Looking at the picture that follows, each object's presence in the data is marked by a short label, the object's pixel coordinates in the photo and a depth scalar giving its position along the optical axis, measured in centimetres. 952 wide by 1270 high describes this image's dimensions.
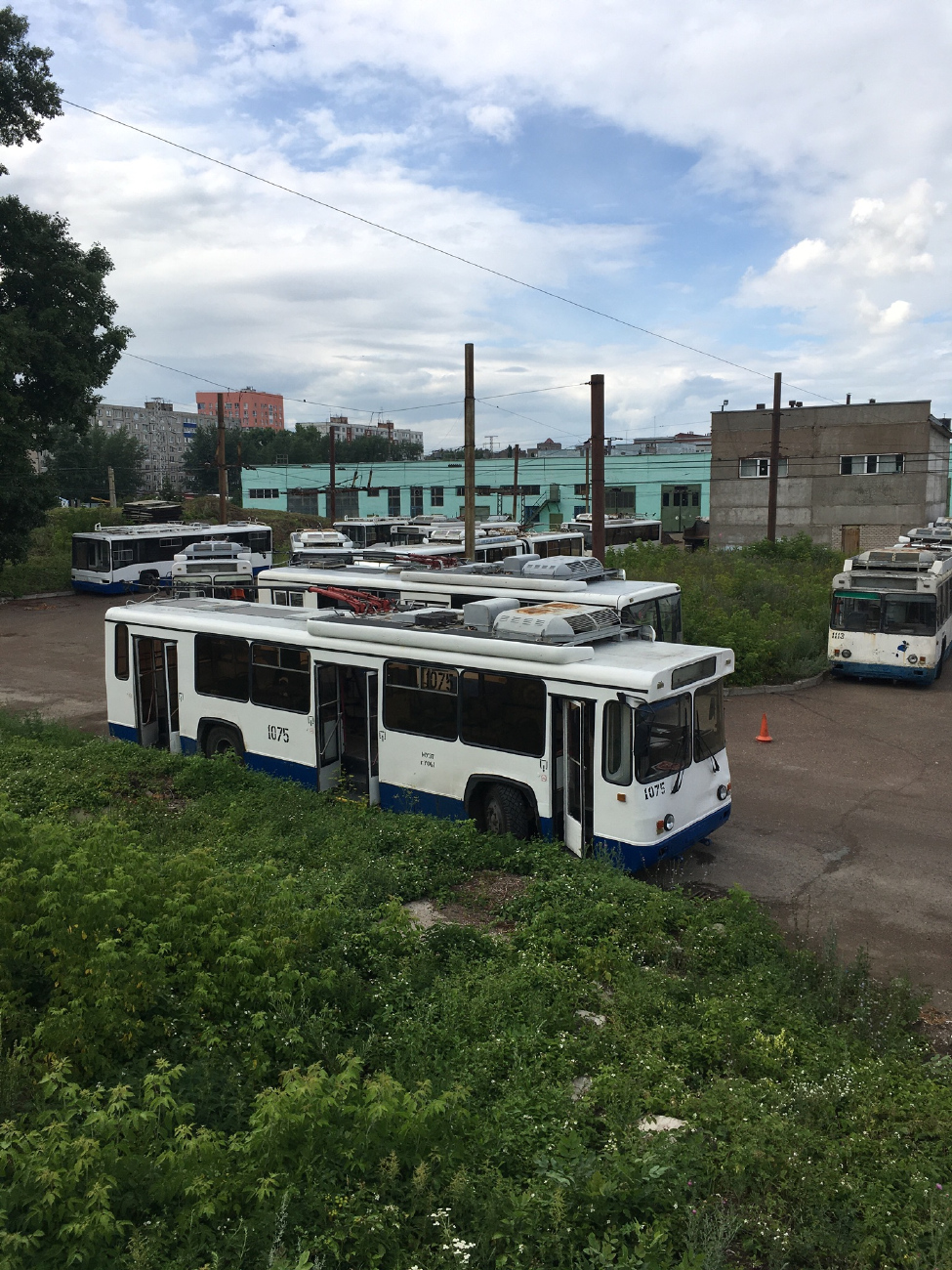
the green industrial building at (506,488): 7719
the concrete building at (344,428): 16712
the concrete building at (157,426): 16838
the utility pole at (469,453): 2334
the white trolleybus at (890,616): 2092
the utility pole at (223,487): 4131
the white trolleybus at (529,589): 1620
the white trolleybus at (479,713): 968
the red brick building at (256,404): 18668
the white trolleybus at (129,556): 3853
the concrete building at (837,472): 5081
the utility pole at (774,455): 3547
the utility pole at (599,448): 2197
